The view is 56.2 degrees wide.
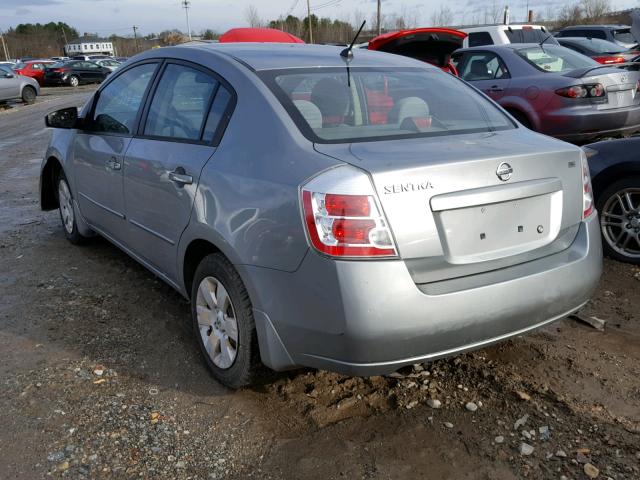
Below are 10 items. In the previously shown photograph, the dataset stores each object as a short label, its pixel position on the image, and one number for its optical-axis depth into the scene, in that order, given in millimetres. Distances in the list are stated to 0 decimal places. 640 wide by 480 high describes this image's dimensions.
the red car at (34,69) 33719
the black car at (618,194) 4492
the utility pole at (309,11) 47750
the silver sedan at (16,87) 21172
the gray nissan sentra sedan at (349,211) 2314
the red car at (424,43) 7441
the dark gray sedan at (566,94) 7285
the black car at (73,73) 34656
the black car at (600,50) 12875
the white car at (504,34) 12523
